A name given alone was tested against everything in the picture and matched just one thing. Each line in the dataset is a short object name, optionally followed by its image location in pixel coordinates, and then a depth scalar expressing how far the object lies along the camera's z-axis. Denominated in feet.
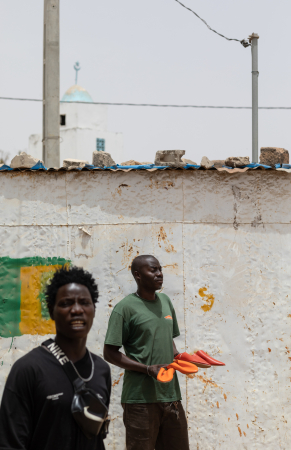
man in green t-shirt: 12.14
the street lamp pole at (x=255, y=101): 26.71
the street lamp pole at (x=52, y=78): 25.77
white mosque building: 86.48
